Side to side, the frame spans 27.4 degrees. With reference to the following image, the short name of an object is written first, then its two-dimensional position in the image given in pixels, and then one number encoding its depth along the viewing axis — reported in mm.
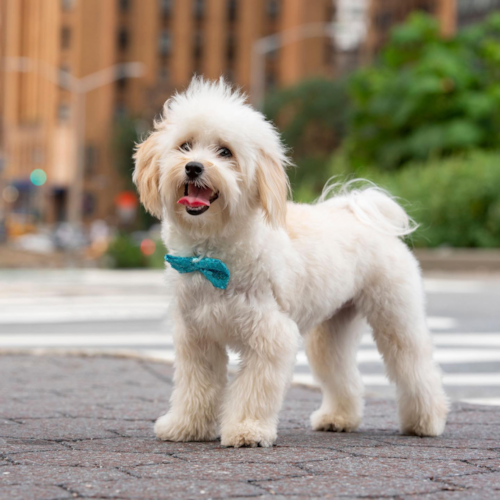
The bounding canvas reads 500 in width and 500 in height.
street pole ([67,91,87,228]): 43219
